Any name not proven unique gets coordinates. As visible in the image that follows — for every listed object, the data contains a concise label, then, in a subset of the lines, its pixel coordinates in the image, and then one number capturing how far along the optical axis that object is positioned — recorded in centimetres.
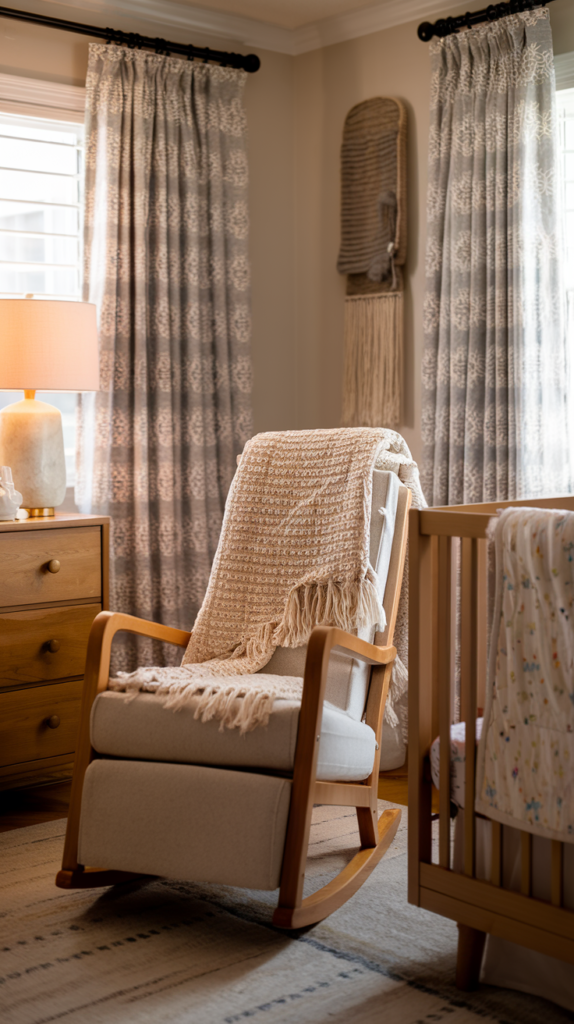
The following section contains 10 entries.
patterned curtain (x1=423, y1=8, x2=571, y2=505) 290
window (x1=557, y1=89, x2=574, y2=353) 298
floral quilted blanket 155
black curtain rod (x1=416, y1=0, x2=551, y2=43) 290
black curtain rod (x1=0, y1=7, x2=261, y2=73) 309
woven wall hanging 341
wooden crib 164
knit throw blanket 229
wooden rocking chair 189
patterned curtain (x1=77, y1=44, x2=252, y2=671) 324
